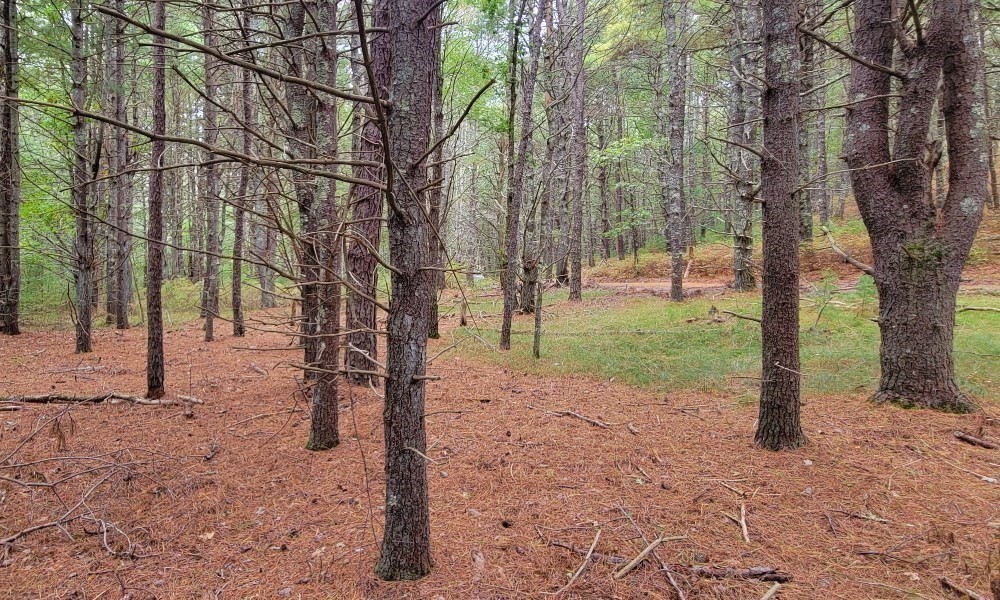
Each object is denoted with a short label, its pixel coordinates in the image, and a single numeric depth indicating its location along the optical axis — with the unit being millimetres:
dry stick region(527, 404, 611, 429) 4871
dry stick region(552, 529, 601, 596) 2464
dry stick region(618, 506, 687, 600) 2381
